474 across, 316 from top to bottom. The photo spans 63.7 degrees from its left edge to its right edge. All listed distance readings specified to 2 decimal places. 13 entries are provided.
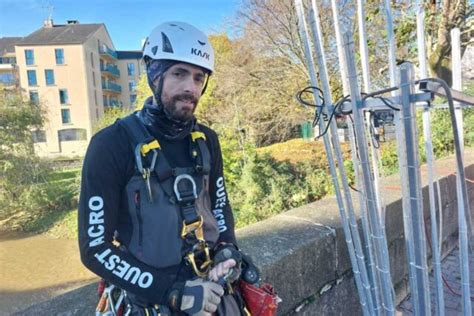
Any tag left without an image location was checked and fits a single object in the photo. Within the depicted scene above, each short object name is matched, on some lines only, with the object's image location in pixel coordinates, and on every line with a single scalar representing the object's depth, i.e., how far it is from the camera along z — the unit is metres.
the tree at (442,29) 7.54
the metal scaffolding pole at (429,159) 1.62
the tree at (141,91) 23.97
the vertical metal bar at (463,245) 1.64
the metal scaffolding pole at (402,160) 1.41
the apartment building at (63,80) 46.78
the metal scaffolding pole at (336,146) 1.61
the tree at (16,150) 18.58
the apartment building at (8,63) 49.11
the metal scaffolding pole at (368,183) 1.52
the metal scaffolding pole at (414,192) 1.32
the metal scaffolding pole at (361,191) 1.64
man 1.42
